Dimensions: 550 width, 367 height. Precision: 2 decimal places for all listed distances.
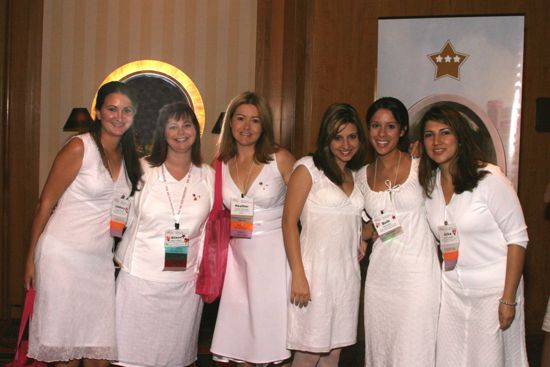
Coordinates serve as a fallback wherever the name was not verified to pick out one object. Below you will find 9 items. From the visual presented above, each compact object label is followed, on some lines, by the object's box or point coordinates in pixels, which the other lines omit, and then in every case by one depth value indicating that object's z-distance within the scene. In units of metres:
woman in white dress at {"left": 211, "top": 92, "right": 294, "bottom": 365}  3.08
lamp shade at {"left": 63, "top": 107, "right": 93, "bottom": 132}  5.37
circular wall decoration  5.51
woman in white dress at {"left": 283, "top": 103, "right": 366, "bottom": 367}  2.94
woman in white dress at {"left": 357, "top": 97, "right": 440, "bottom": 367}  2.79
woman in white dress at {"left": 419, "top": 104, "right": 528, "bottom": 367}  2.59
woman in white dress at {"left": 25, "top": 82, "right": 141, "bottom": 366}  2.87
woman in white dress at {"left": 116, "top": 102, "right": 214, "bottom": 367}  2.98
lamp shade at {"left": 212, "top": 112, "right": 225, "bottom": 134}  5.40
